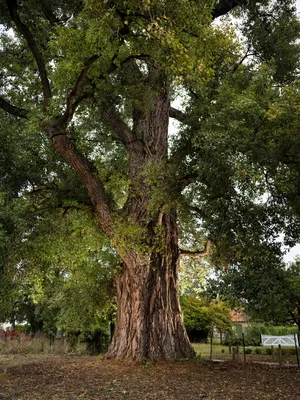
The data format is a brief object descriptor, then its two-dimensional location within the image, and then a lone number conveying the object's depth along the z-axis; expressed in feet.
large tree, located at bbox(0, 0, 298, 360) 25.05
